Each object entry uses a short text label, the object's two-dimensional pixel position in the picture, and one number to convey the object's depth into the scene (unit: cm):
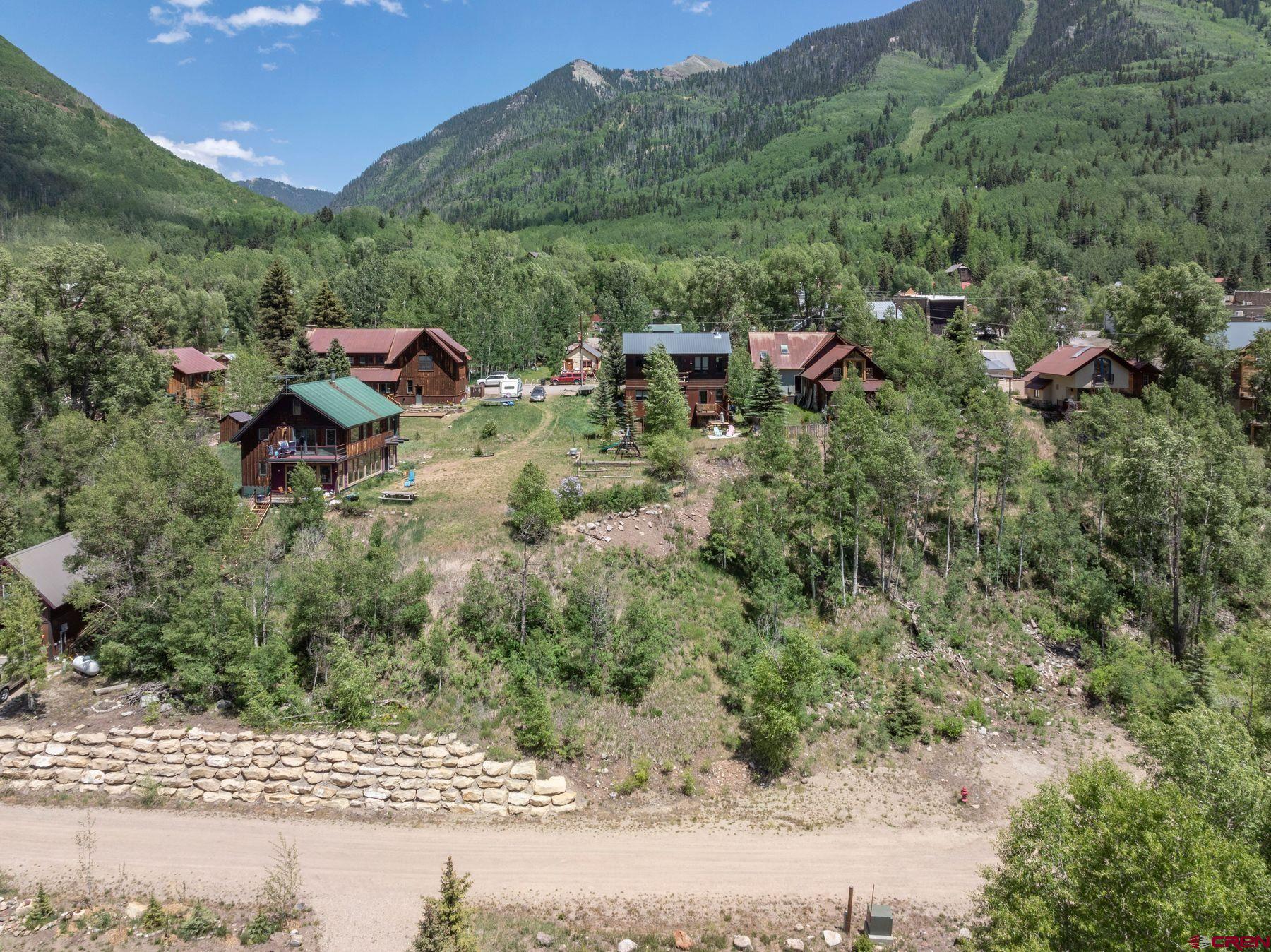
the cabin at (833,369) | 4941
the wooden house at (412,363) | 5778
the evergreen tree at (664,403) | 4109
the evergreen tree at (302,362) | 5175
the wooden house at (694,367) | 4806
